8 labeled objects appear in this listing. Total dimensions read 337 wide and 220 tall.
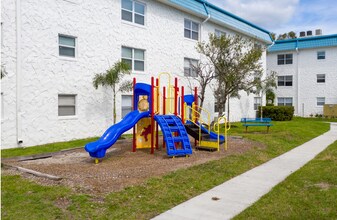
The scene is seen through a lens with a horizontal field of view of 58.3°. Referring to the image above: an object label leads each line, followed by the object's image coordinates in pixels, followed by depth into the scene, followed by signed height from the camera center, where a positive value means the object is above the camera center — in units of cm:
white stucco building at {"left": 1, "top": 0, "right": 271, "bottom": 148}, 1229 +250
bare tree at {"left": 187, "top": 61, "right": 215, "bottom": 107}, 1911 +214
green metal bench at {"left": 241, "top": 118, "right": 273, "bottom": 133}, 1833 -87
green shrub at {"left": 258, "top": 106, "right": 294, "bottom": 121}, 2827 -51
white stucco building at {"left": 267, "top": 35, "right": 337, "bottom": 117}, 3362 +411
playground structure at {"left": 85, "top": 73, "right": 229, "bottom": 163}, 962 -78
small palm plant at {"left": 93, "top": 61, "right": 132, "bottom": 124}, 1442 +134
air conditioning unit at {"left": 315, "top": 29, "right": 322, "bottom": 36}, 3860 +962
